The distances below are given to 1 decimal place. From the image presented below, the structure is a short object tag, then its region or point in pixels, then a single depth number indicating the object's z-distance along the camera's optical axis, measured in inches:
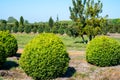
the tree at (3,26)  962.0
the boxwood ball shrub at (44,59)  240.1
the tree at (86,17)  506.7
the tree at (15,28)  954.4
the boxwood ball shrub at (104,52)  287.3
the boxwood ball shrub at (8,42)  302.7
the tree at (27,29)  945.5
